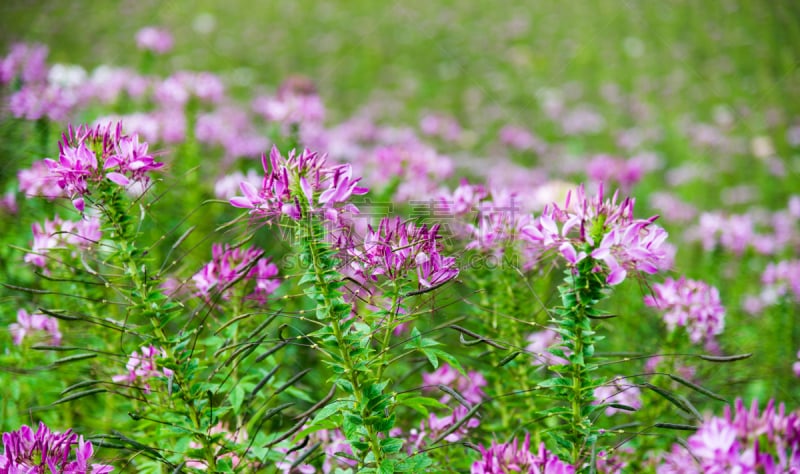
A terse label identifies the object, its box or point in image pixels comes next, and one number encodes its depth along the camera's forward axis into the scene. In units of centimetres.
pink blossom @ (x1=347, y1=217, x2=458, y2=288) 238
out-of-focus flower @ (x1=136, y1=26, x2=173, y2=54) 474
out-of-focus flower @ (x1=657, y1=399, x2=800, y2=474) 243
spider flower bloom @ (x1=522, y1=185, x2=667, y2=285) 235
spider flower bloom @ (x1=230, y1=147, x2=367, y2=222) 236
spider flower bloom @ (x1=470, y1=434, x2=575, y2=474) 241
